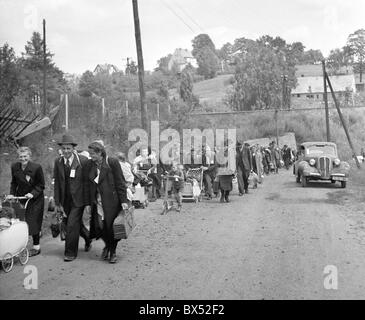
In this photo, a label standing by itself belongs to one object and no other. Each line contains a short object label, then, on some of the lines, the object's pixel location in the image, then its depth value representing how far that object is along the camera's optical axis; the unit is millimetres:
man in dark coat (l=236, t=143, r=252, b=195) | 18016
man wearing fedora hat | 8047
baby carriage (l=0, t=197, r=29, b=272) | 6930
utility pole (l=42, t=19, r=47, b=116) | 30591
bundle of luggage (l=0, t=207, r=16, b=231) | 7215
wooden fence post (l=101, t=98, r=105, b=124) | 27359
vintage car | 20859
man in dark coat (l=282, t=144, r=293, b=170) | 38850
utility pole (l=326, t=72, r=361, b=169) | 31675
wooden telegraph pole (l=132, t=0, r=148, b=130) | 20469
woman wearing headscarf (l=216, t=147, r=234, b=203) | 15961
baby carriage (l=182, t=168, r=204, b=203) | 15875
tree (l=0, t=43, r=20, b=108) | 21953
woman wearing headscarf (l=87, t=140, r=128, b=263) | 7898
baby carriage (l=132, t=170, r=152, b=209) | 14608
